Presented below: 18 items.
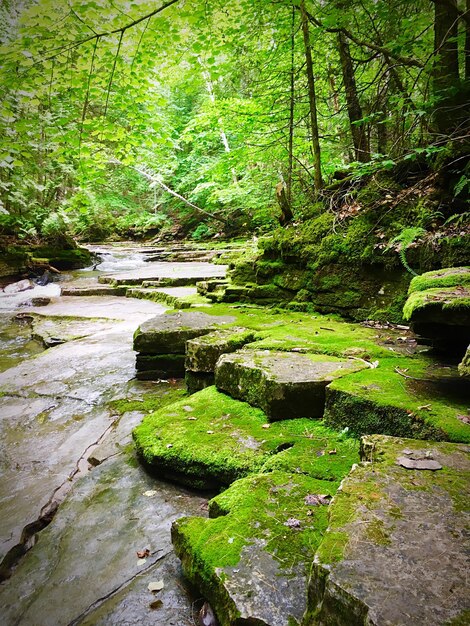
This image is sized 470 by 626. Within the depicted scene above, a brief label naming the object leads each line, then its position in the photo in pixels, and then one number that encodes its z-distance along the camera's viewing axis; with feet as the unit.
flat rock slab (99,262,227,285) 31.22
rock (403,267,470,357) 6.55
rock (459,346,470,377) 5.50
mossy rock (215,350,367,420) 7.77
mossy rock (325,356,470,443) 5.83
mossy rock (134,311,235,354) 13.15
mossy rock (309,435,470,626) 2.81
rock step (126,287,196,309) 24.30
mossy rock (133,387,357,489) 6.41
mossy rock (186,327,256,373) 10.87
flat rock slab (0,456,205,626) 4.71
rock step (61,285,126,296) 30.27
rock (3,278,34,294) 35.54
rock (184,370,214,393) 11.05
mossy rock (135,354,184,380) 13.30
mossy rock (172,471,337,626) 3.94
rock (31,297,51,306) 29.09
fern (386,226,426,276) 11.89
